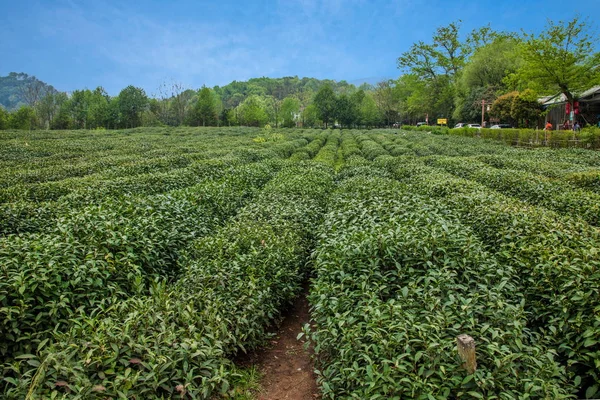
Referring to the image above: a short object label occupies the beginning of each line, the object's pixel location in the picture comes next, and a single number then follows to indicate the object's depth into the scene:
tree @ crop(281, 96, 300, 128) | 81.62
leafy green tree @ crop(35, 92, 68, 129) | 75.44
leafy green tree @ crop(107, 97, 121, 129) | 69.94
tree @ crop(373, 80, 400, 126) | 88.69
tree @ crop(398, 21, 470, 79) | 60.88
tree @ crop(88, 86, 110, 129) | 68.38
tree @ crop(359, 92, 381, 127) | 80.40
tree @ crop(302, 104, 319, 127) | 78.56
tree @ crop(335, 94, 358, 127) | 75.75
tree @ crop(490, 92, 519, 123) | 37.06
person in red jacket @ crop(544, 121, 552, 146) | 22.70
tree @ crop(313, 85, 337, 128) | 75.19
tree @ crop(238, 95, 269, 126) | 75.00
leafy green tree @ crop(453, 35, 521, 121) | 46.59
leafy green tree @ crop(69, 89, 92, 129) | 73.02
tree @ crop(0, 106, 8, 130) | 59.34
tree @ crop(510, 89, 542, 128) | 34.88
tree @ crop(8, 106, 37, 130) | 62.66
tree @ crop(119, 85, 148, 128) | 71.19
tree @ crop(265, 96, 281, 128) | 84.44
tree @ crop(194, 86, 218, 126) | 72.38
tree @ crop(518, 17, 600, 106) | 26.78
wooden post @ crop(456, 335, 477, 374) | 2.67
